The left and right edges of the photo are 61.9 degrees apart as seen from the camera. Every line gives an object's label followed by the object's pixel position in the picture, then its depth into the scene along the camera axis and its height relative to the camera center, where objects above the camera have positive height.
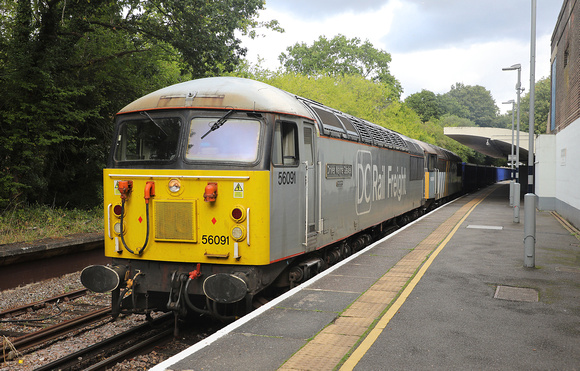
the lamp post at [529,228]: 9.52 -1.19
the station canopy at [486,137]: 48.69 +3.45
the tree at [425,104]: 73.06 +9.90
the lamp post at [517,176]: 17.51 -0.49
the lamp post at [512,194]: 21.80 -1.20
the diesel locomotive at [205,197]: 6.47 -0.38
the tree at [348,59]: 65.44 +15.15
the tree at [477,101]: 147.38 +20.99
